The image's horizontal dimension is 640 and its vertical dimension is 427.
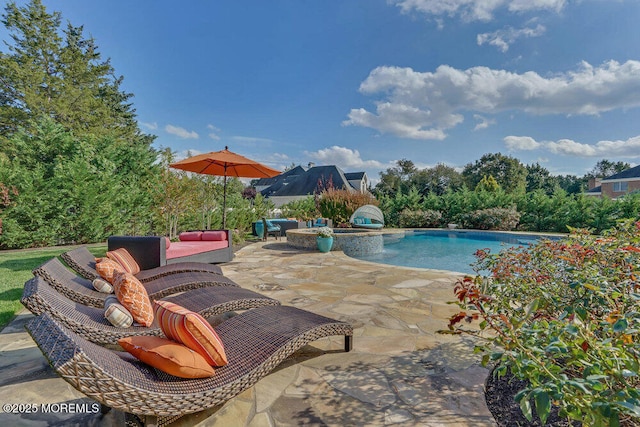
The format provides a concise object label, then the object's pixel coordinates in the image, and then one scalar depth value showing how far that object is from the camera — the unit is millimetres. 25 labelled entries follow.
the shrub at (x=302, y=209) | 14916
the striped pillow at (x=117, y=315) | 2320
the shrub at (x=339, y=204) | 13797
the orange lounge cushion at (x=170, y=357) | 1646
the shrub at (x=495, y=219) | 14864
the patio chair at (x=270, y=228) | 11371
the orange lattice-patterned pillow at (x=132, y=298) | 2408
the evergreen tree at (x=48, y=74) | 17016
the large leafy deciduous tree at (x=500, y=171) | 31859
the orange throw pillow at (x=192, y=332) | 1738
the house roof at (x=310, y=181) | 34438
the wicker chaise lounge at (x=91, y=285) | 2650
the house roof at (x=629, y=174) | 27025
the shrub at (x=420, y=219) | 16578
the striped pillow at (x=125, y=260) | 3800
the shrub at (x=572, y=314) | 958
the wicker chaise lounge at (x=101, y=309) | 1970
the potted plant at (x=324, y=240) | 8398
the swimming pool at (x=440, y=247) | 8352
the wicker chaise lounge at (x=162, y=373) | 1269
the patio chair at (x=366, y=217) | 12949
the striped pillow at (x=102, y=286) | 3145
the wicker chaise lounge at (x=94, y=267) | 3387
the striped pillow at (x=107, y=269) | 3270
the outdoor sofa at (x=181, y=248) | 4578
